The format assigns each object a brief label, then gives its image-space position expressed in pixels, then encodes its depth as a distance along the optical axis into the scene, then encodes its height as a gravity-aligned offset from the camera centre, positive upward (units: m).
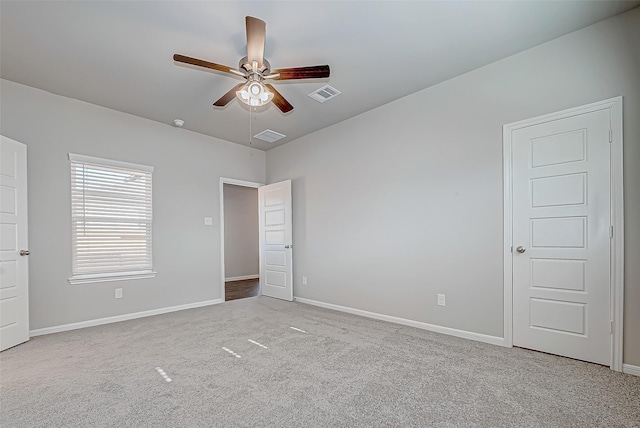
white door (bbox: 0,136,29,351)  2.88 -0.33
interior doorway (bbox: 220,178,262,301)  7.43 -0.61
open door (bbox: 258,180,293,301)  5.00 -0.52
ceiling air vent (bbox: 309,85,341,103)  3.36 +1.41
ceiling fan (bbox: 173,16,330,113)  2.12 +1.13
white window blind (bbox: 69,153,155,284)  3.63 -0.09
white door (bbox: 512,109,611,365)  2.38 -0.23
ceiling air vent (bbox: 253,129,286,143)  4.71 +1.28
